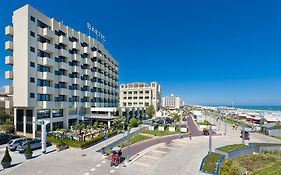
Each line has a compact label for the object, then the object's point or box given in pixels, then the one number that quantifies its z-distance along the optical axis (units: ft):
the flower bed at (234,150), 65.69
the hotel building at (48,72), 98.06
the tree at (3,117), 113.54
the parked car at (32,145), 70.75
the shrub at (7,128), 104.15
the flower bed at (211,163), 48.74
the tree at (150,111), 217.52
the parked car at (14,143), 73.25
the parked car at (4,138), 87.24
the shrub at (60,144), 74.71
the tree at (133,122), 144.12
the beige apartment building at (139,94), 294.87
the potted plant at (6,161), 53.83
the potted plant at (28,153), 62.46
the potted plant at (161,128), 126.36
